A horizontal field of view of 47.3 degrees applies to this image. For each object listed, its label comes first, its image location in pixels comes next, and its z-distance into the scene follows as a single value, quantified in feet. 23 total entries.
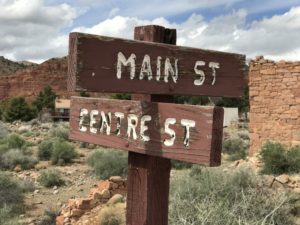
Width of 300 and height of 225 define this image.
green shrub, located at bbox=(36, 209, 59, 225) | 21.01
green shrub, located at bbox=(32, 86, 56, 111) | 108.68
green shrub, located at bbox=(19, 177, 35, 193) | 27.17
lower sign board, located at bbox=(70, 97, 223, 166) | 6.34
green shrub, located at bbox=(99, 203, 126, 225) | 17.95
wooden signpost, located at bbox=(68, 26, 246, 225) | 6.57
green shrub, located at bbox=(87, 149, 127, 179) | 32.07
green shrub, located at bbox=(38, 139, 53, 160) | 40.60
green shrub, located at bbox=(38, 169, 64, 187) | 29.21
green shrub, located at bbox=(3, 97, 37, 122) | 92.94
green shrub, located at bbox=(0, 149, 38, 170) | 35.63
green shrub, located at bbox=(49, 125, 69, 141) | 55.48
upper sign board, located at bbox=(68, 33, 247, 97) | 6.72
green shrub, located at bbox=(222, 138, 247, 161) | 40.47
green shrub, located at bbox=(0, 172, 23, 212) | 23.18
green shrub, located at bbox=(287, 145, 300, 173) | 25.76
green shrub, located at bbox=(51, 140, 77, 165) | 37.94
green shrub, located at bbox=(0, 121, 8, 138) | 56.65
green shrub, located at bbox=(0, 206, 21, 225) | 19.13
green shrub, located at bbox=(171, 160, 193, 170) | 32.80
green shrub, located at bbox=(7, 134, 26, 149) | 43.60
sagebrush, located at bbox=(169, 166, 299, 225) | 13.28
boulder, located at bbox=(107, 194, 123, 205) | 20.23
